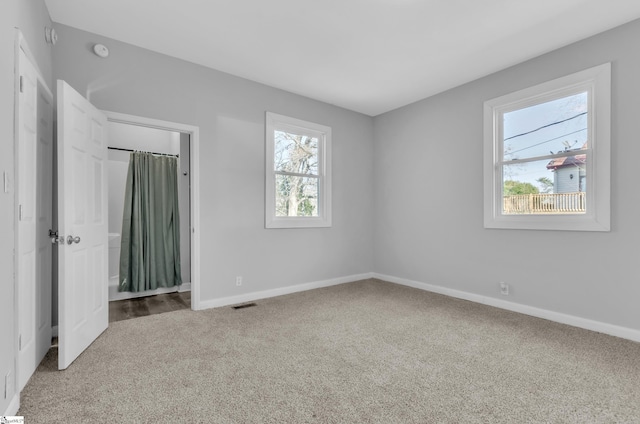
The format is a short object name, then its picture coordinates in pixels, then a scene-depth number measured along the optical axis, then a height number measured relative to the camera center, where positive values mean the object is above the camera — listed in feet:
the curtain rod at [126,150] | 14.13 +2.75
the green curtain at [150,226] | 13.61 -0.72
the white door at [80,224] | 7.18 -0.36
